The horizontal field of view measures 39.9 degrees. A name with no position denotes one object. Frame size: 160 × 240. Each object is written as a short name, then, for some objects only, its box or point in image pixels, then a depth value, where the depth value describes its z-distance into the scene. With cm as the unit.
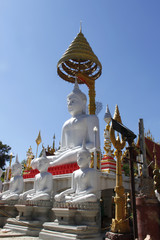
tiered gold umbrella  1628
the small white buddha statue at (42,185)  758
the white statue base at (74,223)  580
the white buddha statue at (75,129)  1035
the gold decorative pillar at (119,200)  507
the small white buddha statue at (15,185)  900
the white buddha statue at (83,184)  645
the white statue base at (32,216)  715
